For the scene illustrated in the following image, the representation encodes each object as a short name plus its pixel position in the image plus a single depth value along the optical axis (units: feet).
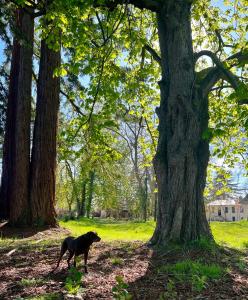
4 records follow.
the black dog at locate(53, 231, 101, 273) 13.50
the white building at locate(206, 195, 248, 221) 173.00
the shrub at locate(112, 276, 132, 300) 10.43
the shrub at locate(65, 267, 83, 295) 11.07
